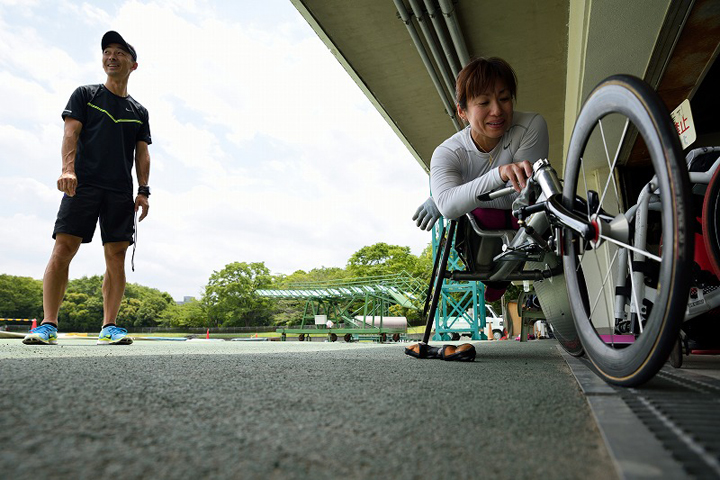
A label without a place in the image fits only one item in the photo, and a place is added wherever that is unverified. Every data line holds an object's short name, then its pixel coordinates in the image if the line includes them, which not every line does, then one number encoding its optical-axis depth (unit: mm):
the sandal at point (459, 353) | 1675
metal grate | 416
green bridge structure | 19594
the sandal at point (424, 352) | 1828
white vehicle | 17031
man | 2490
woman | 1731
